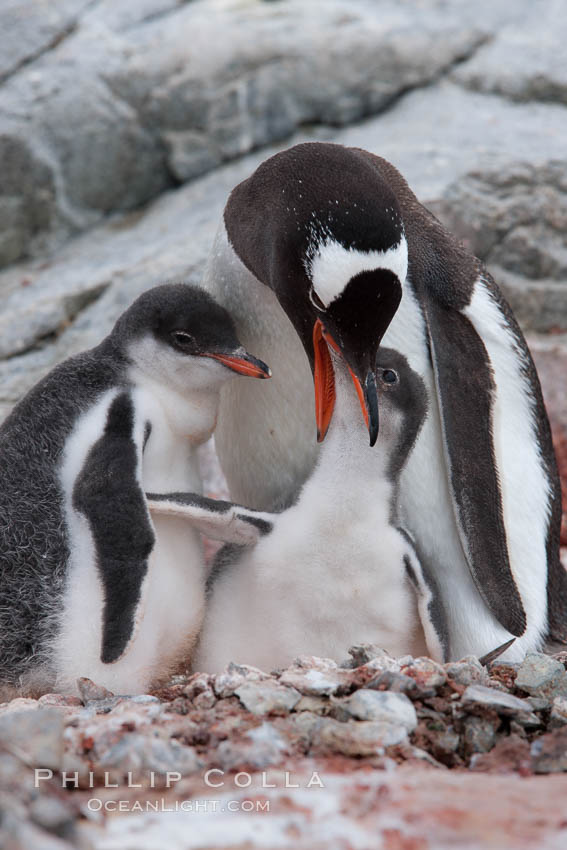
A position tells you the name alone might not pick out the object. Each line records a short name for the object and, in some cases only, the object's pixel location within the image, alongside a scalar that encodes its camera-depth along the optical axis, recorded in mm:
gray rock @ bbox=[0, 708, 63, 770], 3416
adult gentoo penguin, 5137
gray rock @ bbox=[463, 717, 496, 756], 3961
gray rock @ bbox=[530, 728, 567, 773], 3697
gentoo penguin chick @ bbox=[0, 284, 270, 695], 4992
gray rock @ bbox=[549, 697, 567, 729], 4129
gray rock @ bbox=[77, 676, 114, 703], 4848
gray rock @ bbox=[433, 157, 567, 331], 9906
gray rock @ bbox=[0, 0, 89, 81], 11430
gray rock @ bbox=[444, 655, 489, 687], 4453
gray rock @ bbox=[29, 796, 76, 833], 2822
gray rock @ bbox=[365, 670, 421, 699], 4199
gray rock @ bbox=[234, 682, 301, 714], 4082
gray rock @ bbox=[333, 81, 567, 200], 9992
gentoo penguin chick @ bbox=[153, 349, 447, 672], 5117
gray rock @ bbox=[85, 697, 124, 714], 4511
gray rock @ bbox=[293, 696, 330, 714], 4105
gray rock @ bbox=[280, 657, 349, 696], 4219
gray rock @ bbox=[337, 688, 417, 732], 3971
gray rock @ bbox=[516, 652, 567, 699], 4449
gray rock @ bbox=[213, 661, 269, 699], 4320
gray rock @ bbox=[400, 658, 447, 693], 4273
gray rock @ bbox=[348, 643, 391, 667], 4723
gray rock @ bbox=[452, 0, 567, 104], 11445
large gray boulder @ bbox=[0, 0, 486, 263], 11125
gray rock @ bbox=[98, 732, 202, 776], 3488
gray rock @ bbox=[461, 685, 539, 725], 4066
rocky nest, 3428
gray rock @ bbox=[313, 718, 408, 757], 3719
